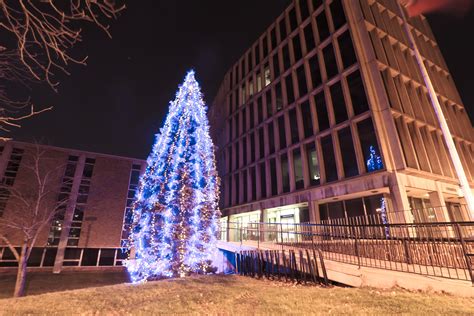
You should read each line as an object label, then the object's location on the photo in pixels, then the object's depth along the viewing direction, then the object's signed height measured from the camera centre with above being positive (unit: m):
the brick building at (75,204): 26.66 +4.12
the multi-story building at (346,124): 15.38 +8.27
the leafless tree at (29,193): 25.63 +5.06
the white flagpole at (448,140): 9.00 +3.59
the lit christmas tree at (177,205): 10.61 +1.47
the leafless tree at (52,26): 3.03 +2.63
